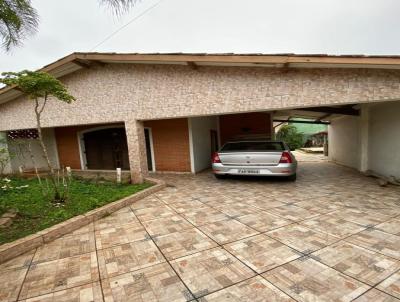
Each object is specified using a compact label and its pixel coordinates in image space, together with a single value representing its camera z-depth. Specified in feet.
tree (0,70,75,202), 14.78
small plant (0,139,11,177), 35.99
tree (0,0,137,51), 12.62
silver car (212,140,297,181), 21.06
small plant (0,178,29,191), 22.04
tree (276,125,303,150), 82.43
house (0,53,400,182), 16.16
